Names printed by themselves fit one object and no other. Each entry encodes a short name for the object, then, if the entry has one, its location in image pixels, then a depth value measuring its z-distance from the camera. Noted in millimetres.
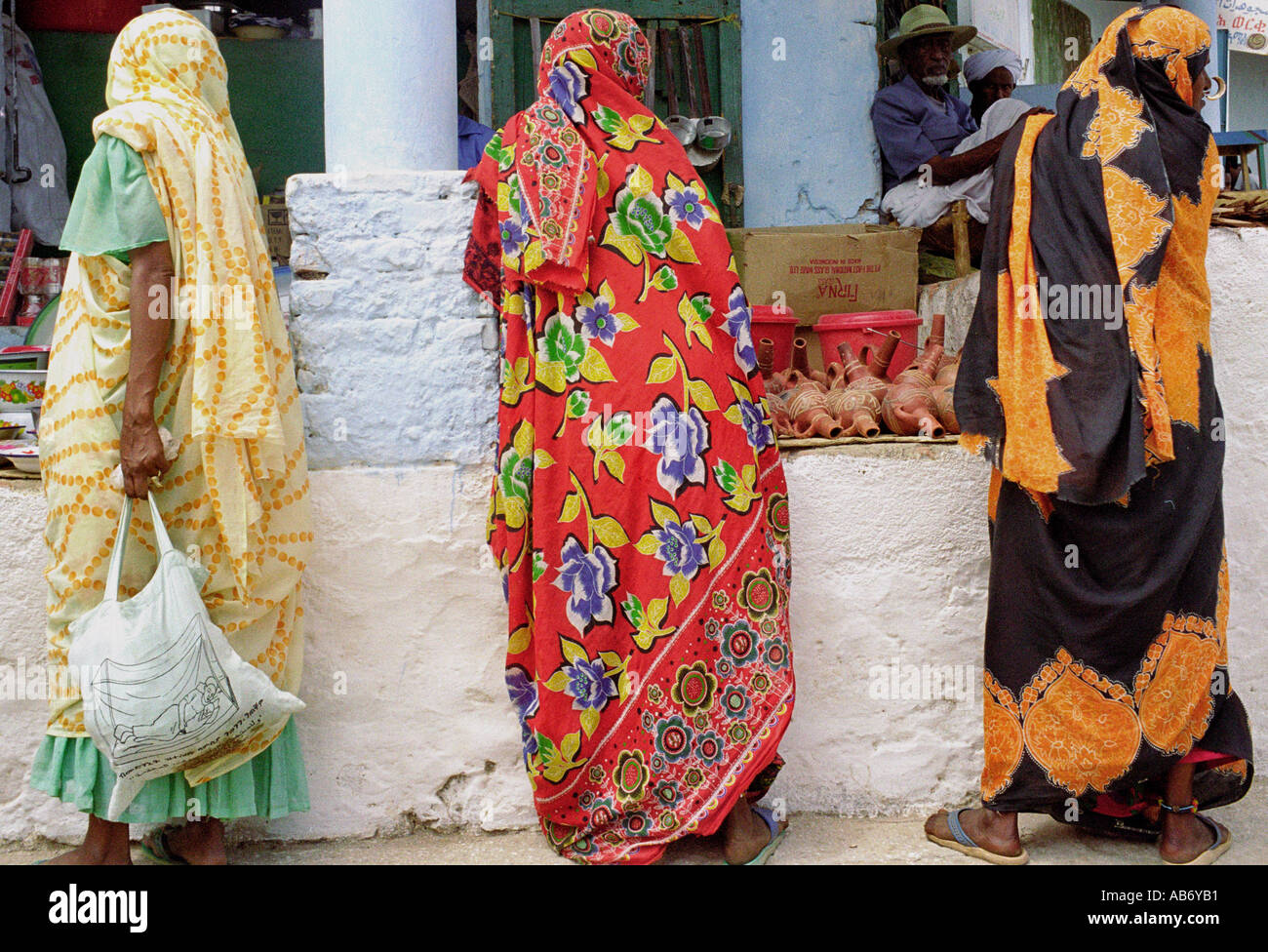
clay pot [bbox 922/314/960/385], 3619
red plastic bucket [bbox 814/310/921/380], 3744
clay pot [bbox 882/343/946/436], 3131
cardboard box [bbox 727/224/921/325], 4184
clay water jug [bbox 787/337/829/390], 3846
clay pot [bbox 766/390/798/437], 3172
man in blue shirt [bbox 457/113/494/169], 4990
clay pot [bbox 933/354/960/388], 3364
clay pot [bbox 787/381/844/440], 3125
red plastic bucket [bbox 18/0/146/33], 6102
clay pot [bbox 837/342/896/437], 3146
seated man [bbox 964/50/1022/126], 5961
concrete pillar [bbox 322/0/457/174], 3055
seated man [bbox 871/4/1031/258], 4621
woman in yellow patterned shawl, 2521
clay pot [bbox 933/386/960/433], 3172
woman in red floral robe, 2777
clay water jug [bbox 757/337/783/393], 3713
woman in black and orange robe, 2611
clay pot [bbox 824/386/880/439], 3137
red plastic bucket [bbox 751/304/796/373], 3732
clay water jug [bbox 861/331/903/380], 3664
